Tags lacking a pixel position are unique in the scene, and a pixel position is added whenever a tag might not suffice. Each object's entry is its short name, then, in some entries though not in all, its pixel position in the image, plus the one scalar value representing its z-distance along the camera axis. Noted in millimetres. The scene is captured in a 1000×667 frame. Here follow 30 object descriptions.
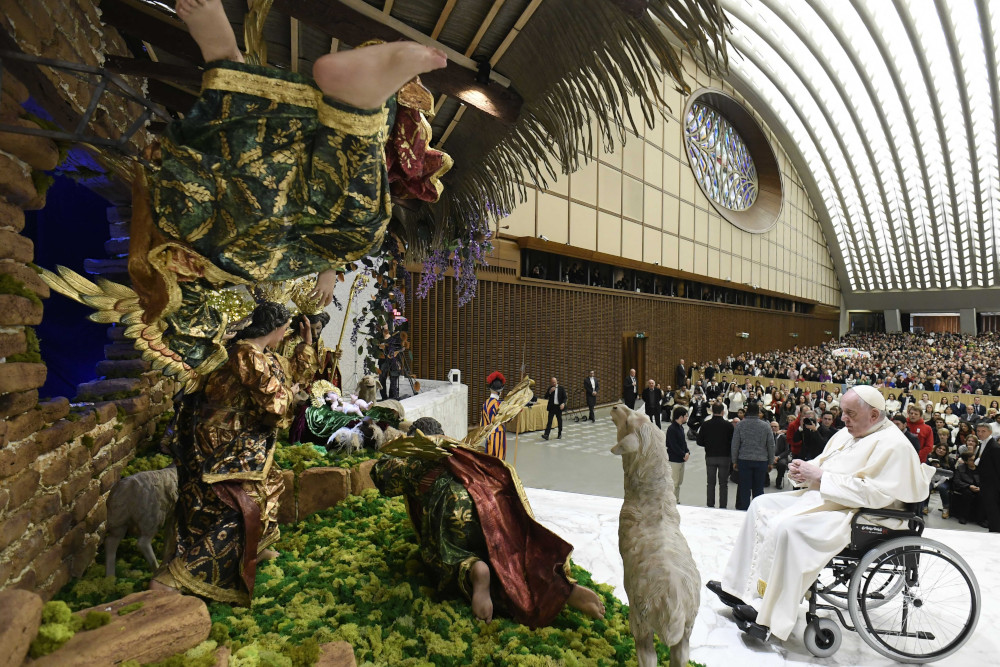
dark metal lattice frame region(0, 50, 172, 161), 1451
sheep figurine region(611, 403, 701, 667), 1713
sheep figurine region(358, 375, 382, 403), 5023
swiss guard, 5098
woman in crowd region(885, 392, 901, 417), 11720
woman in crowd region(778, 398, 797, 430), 9906
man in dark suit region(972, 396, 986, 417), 9977
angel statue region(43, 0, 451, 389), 1169
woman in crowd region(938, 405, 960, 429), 9680
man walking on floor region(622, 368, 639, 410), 11984
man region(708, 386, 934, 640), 2807
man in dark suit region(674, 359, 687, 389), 15240
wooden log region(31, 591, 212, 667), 1164
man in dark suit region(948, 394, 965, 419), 10772
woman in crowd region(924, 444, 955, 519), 6672
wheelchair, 2750
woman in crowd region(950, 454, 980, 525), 6207
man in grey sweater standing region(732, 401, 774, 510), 5844
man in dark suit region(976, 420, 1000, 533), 5820
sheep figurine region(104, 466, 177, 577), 2191
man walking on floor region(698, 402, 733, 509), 6312
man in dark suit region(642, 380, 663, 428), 11094
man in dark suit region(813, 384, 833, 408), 12199
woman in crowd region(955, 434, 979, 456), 6531
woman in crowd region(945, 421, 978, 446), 7029
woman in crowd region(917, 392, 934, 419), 10914
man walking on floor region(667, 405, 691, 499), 5609
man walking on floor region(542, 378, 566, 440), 10383
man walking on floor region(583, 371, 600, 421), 12023
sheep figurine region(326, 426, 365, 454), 3766
